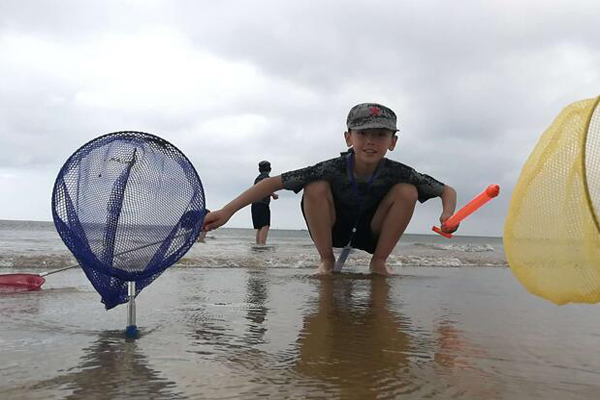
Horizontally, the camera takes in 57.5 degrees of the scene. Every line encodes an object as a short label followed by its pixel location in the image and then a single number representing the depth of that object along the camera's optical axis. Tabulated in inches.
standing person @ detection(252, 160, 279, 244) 450.9
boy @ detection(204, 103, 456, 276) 150.0
